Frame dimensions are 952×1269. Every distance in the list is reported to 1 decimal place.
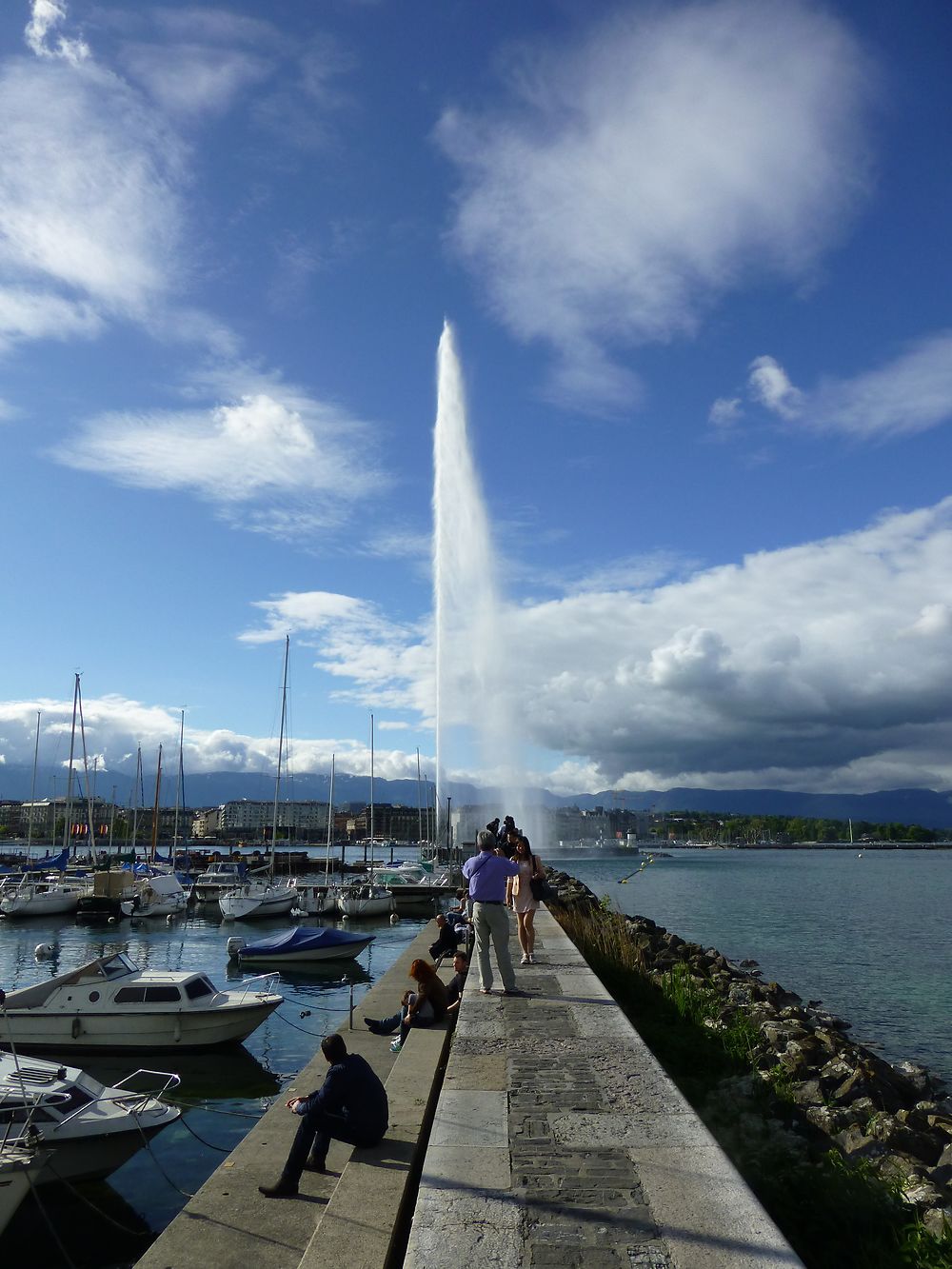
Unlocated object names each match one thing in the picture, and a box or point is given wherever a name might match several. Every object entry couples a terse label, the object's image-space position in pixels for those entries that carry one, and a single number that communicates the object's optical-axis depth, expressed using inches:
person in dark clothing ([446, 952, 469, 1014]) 537.6
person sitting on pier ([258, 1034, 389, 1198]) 313.1
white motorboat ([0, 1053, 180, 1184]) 469.4
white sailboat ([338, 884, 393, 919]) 1993.1
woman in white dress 514.3
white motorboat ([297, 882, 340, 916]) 1985.7
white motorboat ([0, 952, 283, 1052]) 784.9
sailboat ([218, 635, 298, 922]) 1983.3
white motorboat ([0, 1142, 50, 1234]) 427.5
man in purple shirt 426.9
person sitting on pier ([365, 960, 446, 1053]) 504.7
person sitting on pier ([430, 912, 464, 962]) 732.0
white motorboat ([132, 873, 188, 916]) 2041.1
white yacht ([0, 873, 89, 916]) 2091.5
